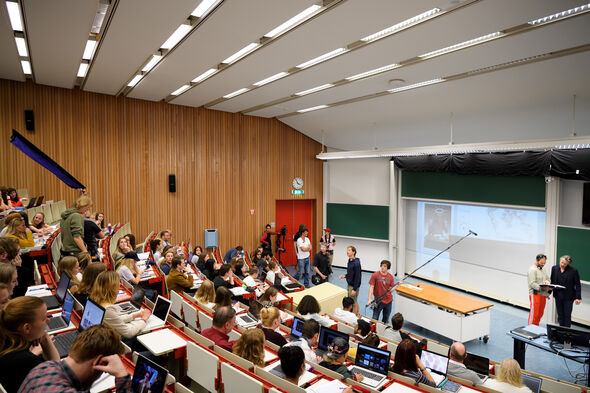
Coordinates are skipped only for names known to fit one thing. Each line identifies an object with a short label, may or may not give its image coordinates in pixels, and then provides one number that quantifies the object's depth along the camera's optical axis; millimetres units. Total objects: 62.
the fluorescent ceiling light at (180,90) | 7713
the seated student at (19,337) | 1816
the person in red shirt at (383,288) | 6348
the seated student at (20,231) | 4477
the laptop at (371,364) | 3318
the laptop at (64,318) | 3053
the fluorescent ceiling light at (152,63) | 5860
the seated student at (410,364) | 3428
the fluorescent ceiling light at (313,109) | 8973
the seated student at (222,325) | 3452
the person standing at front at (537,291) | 6680
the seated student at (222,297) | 4395
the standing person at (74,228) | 4676
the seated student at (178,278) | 5180
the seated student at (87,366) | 1580
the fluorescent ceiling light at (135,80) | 6964
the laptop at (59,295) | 3369
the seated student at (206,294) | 4762
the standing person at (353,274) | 6785
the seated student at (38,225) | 5590
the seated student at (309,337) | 3719
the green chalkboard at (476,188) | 7777
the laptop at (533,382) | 3443
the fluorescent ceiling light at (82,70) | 6441
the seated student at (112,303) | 3168
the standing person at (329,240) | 10630
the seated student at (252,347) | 3082
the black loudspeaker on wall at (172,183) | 9234
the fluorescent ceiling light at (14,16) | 4078
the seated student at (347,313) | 5297
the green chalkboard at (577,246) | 6930
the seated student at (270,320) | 3830
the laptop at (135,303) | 3672
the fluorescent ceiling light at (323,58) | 5331
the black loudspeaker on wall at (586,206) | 6897
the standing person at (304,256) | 9602
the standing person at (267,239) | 10490
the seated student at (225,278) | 5755
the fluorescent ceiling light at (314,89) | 7217
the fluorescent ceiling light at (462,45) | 4578
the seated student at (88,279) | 3430
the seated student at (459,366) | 3629
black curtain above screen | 6652
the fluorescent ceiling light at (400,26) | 4117
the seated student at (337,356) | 3330
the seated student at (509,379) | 3408
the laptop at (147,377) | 2072
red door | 11594
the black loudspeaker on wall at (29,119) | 7316
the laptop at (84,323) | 2658
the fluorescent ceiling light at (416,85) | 6335
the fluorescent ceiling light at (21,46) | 5189
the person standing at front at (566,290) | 6312
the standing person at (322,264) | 7945
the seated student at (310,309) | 4917
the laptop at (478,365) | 3828
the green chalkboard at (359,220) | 10930
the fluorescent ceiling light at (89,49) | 5367
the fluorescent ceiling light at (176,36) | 4699
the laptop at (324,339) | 3869
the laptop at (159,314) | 3467
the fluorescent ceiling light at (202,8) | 3949
